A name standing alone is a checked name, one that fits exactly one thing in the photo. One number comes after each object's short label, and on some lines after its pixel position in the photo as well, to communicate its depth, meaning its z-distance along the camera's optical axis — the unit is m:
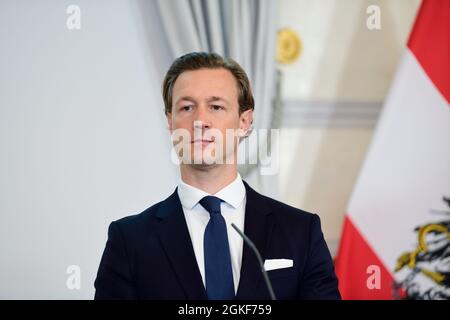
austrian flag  6.26
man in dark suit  3.25
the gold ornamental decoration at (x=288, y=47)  6.65
